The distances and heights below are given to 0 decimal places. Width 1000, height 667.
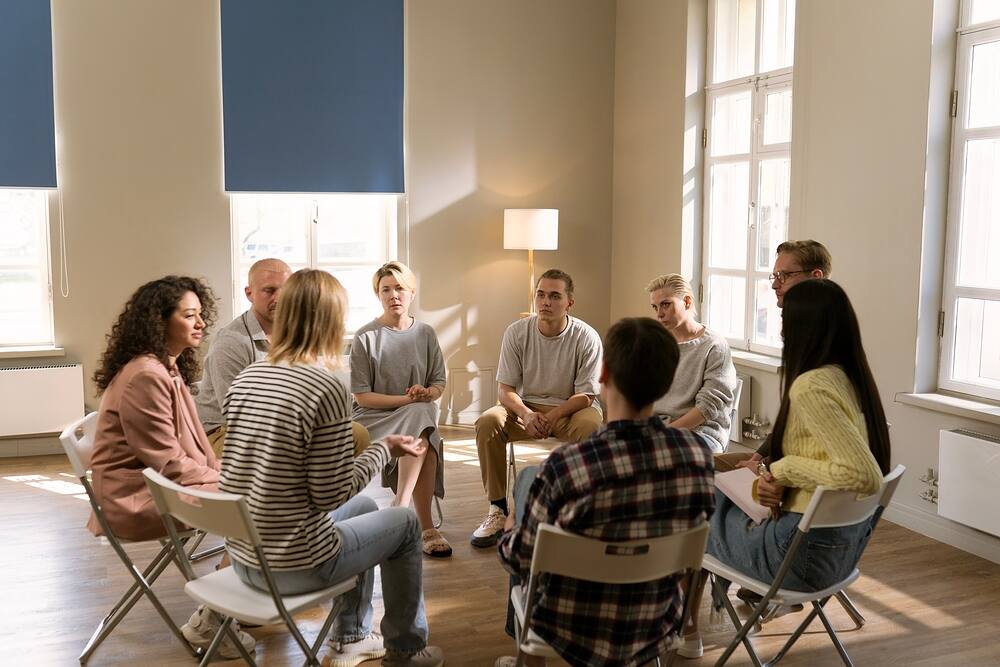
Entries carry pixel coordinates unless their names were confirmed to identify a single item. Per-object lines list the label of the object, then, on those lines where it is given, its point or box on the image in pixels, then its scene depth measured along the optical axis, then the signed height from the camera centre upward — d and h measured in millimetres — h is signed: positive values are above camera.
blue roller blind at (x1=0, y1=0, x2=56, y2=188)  6070 +866
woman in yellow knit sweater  2748 -577
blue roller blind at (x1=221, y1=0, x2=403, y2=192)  6578 +987
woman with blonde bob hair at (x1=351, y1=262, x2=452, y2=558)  4566 -739
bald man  4137 -507
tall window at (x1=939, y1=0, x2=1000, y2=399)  4566 +107
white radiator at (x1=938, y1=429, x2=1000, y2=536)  4340 -1136
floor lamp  6965 +50
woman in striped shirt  2643 -636
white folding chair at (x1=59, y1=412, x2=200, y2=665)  3158 -1133
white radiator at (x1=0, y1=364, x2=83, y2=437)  6180 -1123
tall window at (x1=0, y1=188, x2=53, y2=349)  6375 -283
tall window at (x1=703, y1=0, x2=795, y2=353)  5961 +498
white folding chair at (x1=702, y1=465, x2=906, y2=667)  2666 -958
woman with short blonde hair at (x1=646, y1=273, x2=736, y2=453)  4191 -617
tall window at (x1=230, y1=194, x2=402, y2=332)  6926 -22
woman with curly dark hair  3125 -616
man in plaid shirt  2295 -650
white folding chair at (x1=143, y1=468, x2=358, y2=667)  2514 -1044
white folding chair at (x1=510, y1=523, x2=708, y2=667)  2277 -790
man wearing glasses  3870 -104
